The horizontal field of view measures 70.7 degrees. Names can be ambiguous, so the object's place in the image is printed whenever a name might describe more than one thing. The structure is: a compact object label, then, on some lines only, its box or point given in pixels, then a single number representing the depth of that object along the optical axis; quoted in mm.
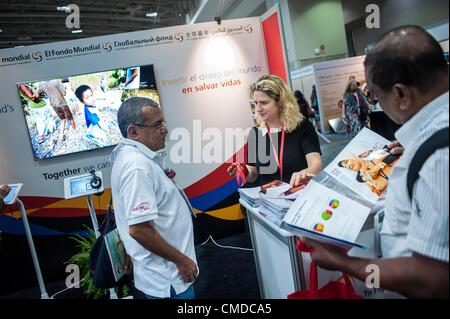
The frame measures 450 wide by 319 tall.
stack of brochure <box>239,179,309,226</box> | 1225
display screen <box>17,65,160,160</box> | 3215
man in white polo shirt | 1275
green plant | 2767
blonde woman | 1999
